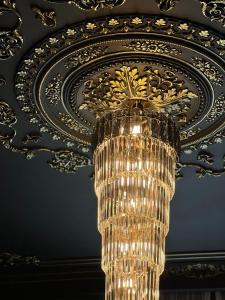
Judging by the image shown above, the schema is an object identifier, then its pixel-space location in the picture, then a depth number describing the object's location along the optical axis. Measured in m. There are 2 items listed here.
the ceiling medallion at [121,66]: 3.21
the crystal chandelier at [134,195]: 3.25
